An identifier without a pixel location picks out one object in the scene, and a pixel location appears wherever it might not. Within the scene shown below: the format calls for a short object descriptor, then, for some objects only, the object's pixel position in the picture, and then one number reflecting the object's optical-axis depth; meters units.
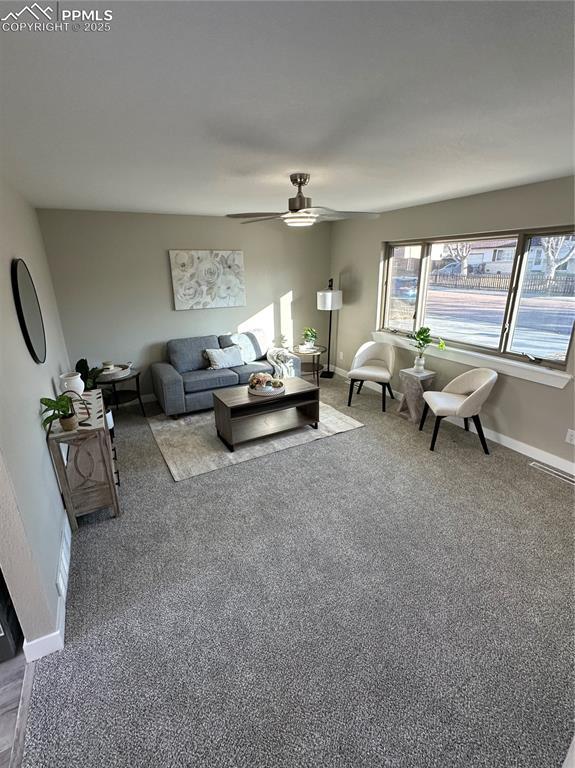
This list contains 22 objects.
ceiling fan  2.33
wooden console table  2.35
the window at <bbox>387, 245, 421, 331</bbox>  4.44
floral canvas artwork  4.61
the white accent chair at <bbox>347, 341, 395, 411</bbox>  4.34
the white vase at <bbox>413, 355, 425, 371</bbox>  4.03
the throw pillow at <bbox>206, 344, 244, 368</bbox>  4.58
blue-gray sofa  4.12
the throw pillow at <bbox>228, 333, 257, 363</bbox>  4.88
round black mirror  2.17
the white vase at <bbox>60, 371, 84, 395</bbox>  2.89
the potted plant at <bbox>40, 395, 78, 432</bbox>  2.23
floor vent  2.95
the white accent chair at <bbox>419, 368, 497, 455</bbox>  3.26
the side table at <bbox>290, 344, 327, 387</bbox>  5.14
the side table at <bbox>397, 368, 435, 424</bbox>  3.92
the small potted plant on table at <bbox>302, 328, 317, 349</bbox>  5.28
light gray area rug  3.28
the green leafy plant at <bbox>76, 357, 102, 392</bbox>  3.60
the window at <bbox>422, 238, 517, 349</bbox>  3.58
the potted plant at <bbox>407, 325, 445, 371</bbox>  3.94
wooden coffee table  3.49
